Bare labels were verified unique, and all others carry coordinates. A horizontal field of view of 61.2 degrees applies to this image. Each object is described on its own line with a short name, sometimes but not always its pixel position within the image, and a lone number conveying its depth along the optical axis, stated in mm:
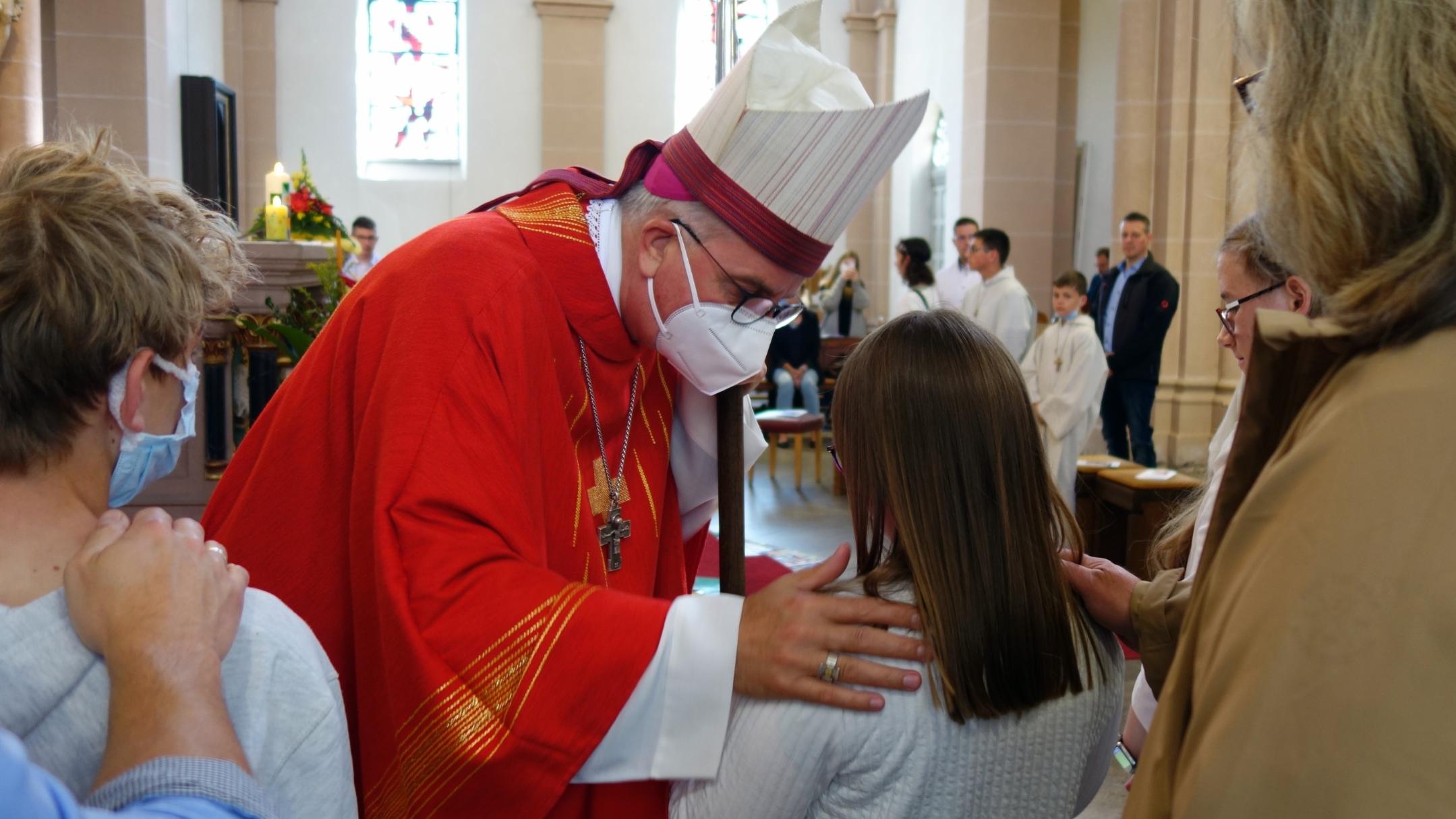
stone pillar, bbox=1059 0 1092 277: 10422
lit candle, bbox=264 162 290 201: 6047
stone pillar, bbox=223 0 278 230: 13711
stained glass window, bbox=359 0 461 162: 14891
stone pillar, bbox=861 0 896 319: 13930
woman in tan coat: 754
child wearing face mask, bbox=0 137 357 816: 934
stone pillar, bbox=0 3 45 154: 7031
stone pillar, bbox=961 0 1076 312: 9875
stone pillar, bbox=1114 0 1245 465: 8148
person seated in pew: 10562
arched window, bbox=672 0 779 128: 15266
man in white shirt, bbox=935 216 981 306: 9594
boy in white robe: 6500
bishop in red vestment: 1383
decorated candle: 5367
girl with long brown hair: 1297
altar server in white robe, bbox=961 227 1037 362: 7625
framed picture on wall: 10094
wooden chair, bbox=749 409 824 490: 8633
